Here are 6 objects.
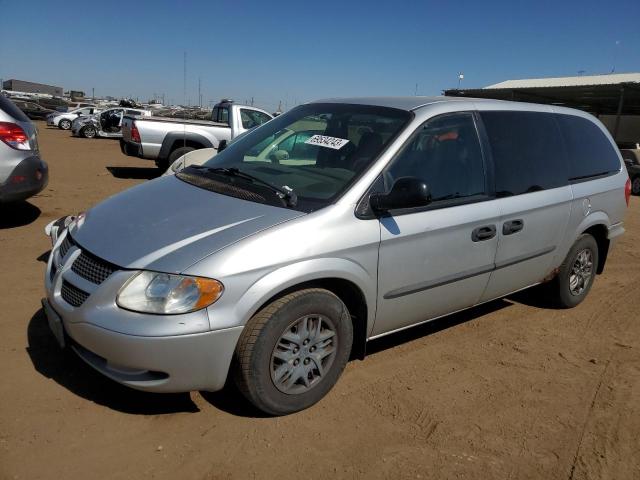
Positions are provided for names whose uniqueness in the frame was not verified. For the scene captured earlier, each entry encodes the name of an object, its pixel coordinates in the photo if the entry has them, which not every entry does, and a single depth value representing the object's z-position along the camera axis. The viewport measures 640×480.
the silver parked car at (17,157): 6.05
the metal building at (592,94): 23.99
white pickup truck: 11.67
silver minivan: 2.61
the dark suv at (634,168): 14.50
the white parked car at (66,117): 31.03
